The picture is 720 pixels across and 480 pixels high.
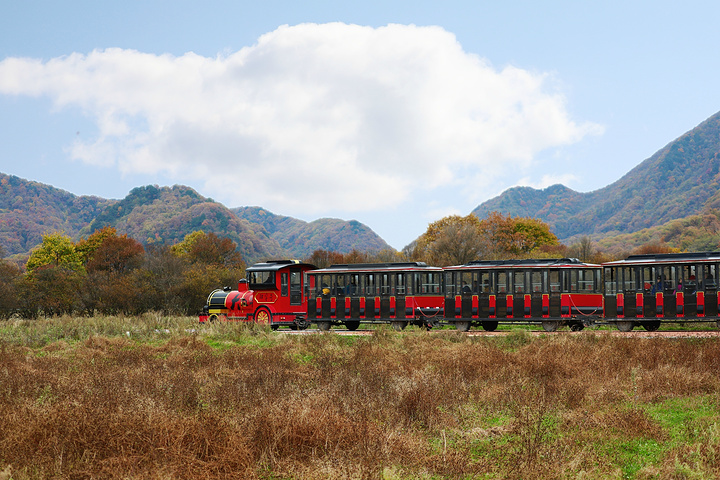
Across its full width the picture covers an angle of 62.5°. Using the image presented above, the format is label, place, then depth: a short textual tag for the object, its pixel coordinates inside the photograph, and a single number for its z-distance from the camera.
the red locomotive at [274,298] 29.97
